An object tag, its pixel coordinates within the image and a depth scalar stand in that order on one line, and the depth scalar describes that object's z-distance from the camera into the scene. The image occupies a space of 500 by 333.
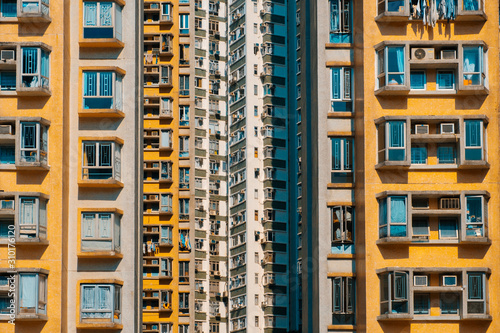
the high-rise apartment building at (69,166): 39.34
